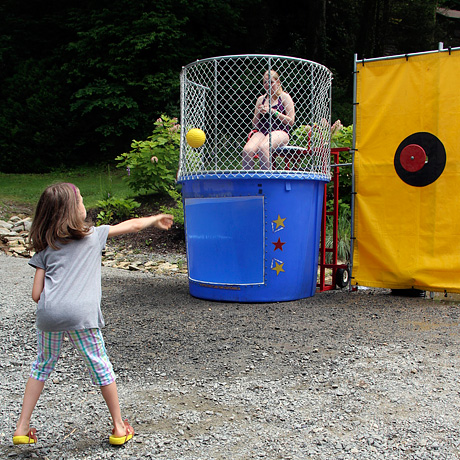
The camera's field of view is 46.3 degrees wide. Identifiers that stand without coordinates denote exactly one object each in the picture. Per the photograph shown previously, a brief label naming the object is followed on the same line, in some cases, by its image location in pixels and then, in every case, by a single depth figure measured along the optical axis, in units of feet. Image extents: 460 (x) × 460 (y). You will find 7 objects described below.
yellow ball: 17.93
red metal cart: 19.99
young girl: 8.58
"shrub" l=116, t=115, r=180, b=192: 32.73
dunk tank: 17.30
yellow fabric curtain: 17.43
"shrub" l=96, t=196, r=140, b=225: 32.27
